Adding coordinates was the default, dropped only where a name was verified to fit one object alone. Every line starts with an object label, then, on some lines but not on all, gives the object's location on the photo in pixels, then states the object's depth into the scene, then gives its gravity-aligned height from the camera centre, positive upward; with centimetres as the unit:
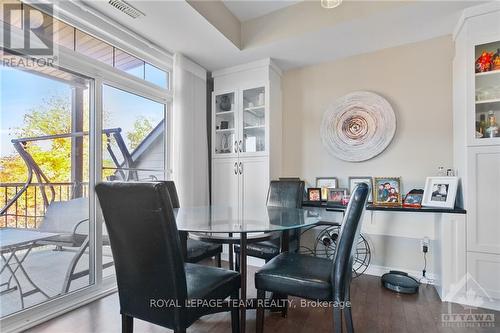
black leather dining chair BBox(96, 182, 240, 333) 112 -41
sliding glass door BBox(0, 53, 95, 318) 182 -13
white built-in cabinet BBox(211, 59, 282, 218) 312 +48
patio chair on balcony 209 -49
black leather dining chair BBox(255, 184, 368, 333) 136 -62
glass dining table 147 -35
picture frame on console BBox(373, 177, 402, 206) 263 -24
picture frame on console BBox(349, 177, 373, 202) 285 -13
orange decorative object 215 +90
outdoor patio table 179 -59
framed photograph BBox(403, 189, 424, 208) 248 -30
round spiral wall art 278 +48
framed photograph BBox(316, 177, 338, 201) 298 -18
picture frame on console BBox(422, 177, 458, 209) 227 -22
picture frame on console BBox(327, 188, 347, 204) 283 -30
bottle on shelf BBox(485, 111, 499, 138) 207 +34
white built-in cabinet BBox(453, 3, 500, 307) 203 +11
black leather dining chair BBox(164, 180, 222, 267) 212 -71
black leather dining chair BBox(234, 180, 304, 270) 219 -35
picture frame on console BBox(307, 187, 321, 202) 296 -30
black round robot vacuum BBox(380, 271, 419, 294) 232 -107
